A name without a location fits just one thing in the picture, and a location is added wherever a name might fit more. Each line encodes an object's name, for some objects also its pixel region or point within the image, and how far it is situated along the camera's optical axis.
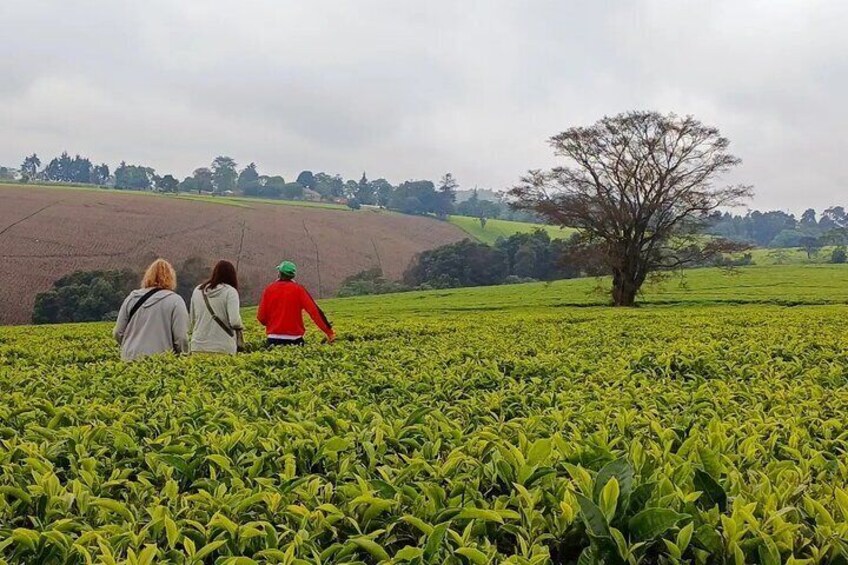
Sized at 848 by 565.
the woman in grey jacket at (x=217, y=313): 7.95
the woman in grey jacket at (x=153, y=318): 7.45
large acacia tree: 35.44
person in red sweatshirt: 8.61
